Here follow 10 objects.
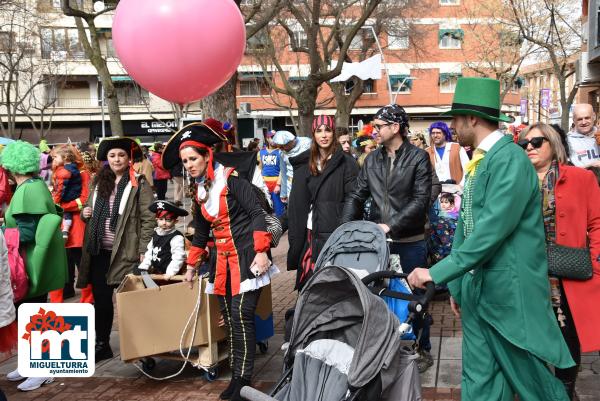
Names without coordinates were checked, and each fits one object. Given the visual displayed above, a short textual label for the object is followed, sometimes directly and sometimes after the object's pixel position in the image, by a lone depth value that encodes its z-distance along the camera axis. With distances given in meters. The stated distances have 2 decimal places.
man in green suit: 3.48
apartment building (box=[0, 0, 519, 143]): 50.28
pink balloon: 6.09
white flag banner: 23.05
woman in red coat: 4.39
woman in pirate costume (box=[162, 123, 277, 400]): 5.49
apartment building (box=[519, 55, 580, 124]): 47.53
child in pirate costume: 6.45
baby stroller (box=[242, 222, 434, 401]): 3.49
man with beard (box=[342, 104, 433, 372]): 5.74
